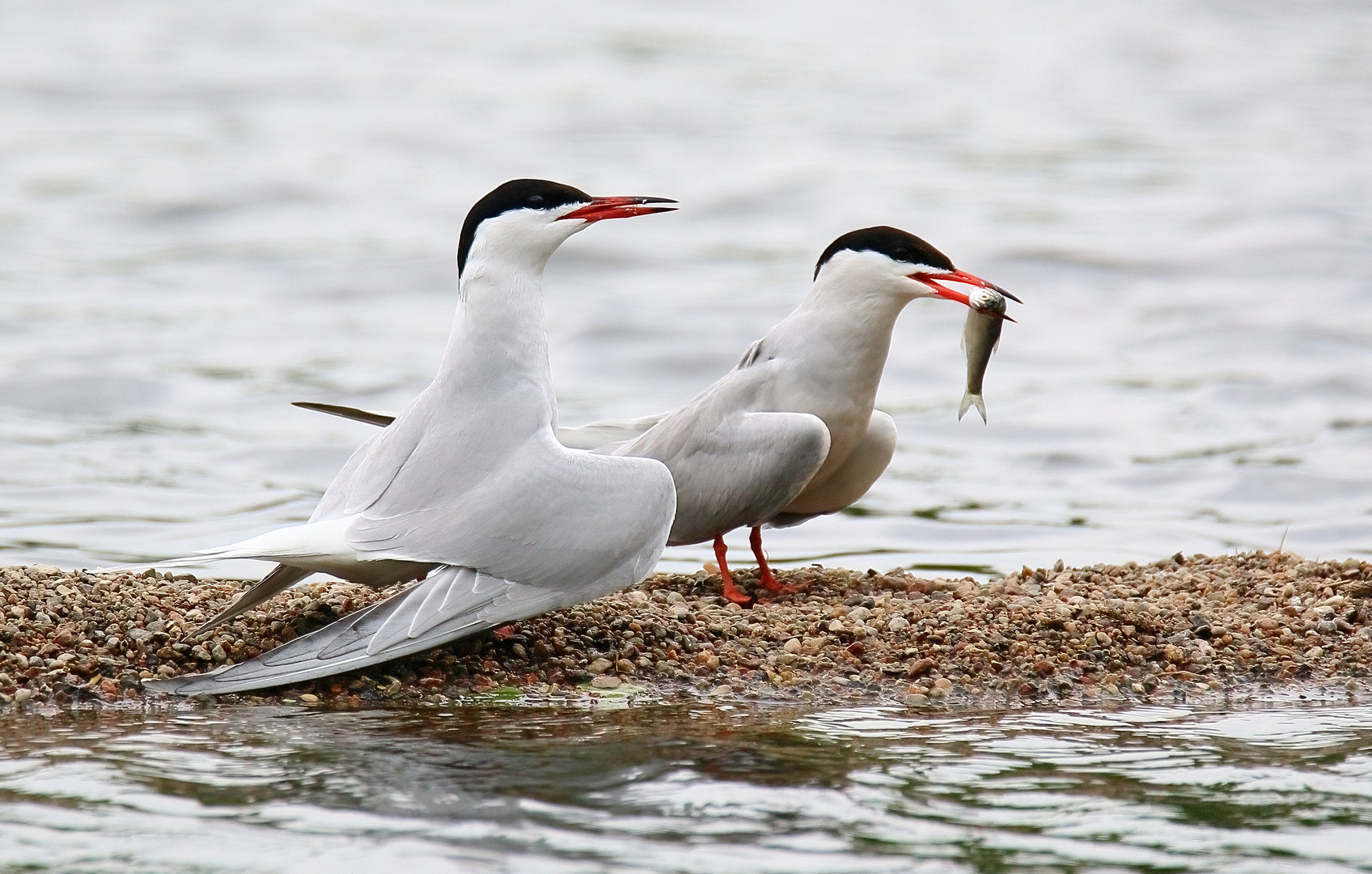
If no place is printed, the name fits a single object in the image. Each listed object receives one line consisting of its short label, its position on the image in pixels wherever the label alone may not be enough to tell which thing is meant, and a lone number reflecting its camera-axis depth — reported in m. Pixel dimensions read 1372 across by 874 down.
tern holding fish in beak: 11.70
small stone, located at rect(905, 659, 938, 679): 10.02
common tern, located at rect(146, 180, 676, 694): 9.27
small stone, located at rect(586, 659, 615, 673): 9.95
